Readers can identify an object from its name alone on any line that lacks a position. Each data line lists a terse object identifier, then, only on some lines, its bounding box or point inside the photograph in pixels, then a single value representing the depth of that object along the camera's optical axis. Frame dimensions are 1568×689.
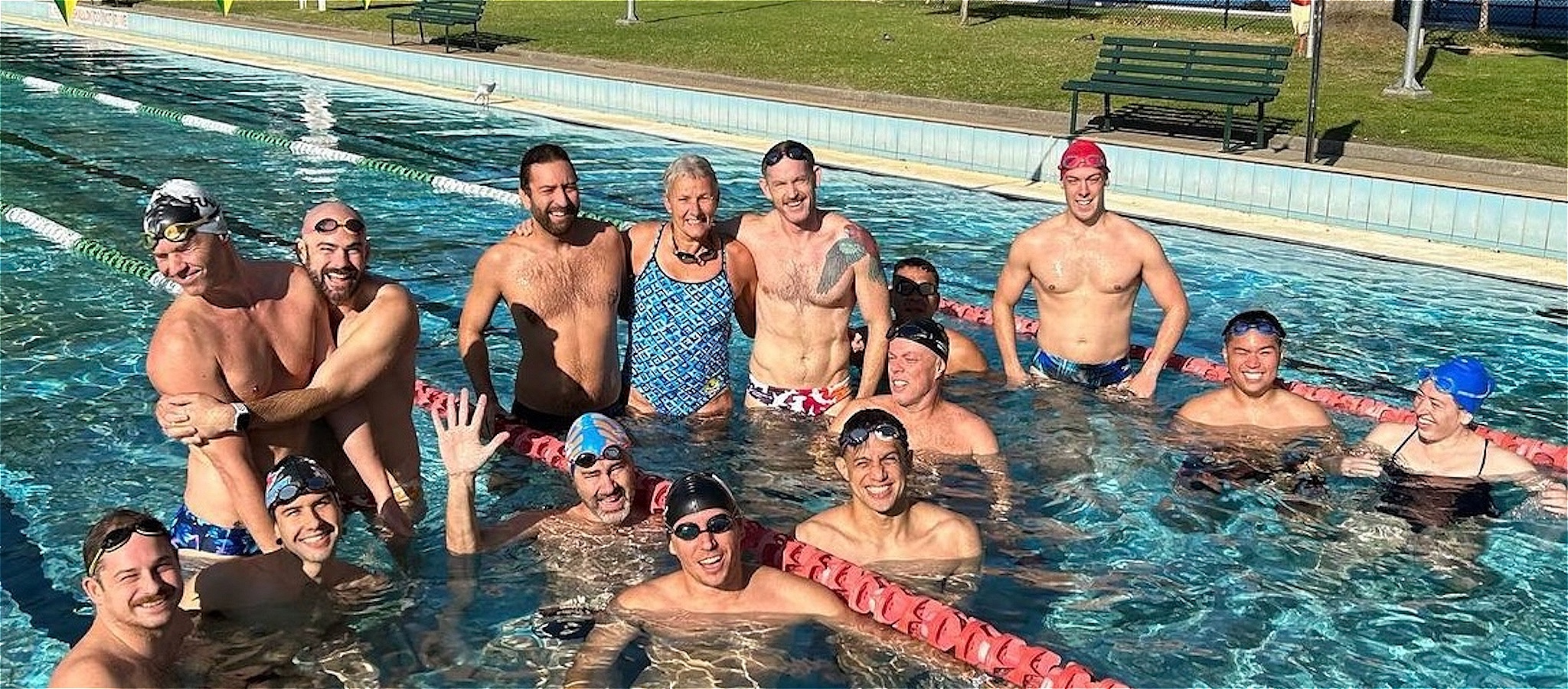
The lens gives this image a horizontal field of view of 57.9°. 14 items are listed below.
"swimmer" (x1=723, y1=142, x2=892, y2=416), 5.80
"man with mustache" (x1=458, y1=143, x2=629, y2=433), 5.57
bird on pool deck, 17.69
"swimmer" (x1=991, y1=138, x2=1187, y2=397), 6.63
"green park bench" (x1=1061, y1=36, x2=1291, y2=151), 13.28
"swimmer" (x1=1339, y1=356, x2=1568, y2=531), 5.57
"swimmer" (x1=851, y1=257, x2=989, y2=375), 6.67
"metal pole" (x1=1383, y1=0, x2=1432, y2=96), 14.32
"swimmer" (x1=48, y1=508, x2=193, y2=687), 3.67
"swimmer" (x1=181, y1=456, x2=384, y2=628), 4.12
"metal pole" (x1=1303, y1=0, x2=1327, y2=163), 11.84
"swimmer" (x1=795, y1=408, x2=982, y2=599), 4.59
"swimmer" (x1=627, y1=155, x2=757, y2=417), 5.89
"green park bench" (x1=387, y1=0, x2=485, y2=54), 21.66
